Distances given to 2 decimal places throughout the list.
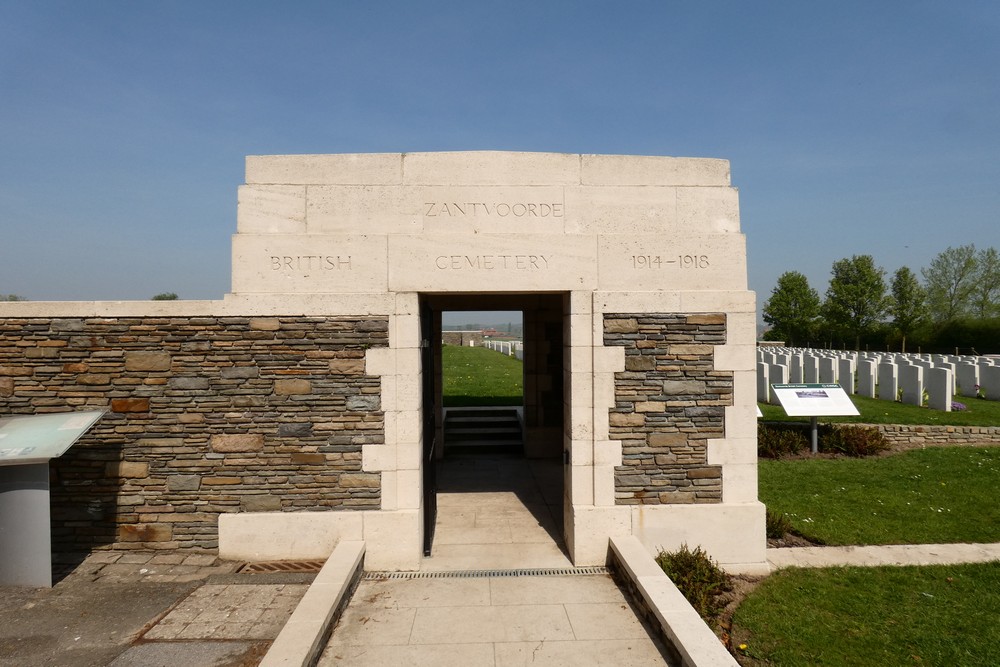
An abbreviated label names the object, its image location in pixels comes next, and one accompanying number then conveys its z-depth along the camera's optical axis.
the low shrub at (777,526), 6.58
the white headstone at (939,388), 13.77
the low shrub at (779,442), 10.46
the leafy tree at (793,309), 43.22
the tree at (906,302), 34.91
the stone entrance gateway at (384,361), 5.64
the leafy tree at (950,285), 39.25
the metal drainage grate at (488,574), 5.55
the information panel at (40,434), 4.92
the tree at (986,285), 38.19
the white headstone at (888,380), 15.25
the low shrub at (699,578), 5.02
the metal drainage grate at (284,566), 5.48
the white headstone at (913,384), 14.62
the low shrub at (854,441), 10.52
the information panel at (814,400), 10.34
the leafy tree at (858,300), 38.50
